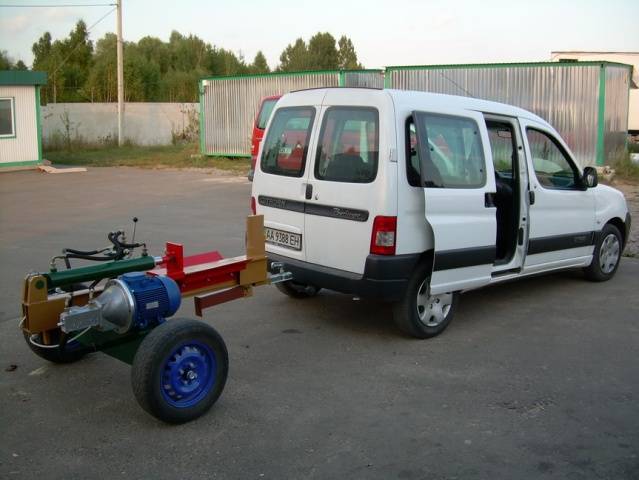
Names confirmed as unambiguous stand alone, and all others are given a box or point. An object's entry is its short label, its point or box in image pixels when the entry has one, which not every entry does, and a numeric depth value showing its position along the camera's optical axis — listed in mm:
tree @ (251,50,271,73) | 63494
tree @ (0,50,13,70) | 37116
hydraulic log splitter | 4160
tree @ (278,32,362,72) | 61703
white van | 5520
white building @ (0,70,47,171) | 21797
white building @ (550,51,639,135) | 30812
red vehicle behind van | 15312
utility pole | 28906
